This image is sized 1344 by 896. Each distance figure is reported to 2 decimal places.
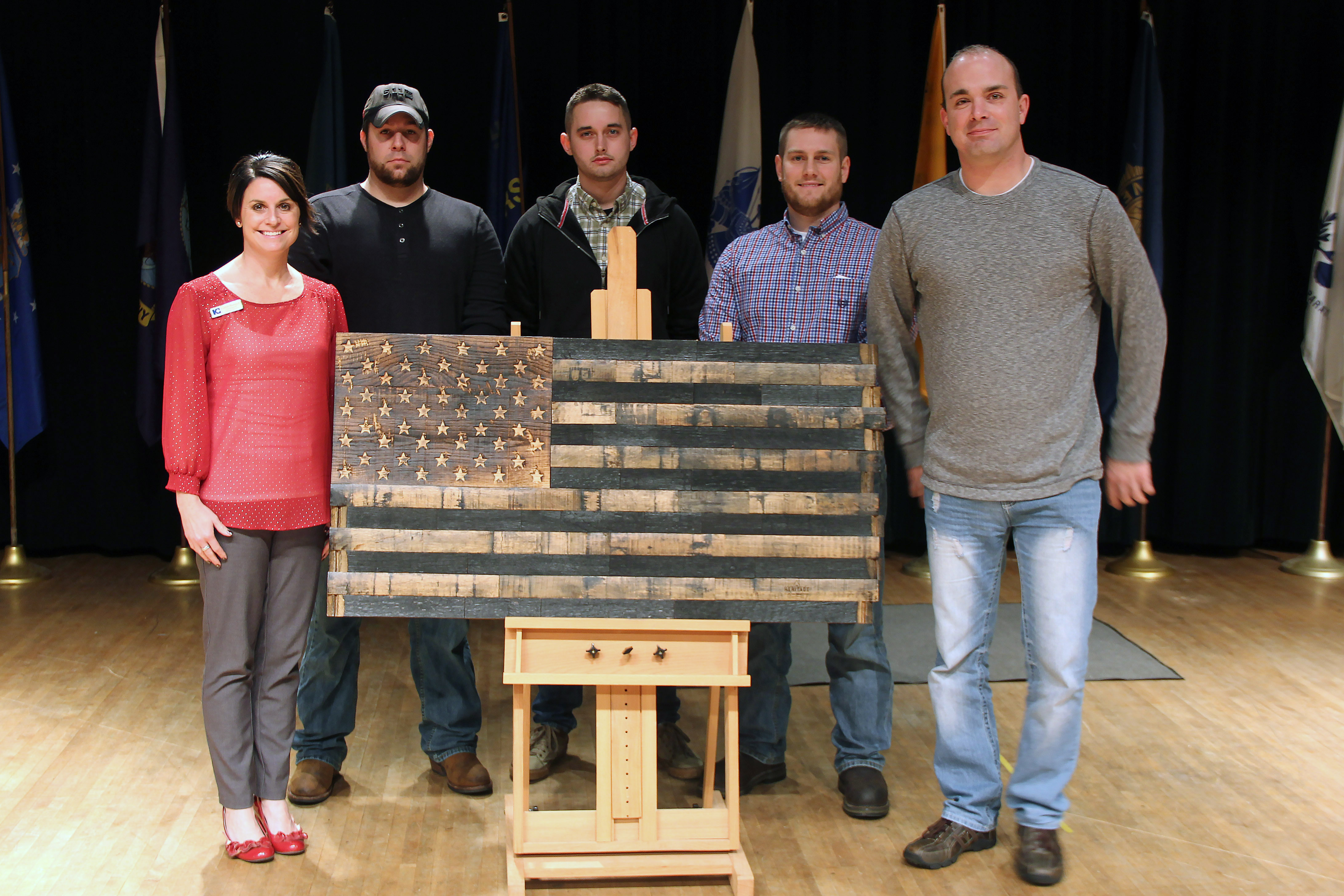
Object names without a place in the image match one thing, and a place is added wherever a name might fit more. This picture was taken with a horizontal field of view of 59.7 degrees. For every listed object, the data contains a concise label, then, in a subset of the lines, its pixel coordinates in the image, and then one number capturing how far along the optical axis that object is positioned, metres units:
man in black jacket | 2.86
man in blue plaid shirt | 2.73
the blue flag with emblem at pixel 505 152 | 4.82
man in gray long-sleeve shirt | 2.28
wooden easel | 2.19
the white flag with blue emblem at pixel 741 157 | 5.04
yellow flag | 5.01
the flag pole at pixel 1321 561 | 5.20
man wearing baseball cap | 2.73
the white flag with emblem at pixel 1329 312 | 5.04
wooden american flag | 2.12
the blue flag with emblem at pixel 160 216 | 4.75
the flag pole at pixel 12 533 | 4.76
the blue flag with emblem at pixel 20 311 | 4.73
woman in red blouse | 2.29
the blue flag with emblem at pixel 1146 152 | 5.10
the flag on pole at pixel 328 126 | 4.74
